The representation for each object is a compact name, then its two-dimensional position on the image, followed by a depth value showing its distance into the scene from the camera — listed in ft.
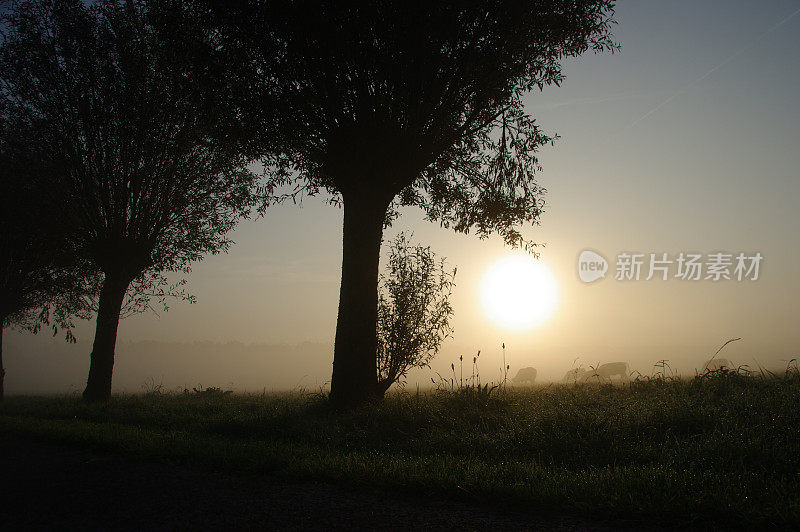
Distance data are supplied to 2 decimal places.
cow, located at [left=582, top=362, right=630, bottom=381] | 91.98
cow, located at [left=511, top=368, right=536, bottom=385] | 128.98
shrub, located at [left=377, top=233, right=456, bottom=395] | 45.14
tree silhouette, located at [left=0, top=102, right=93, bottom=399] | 65.00
